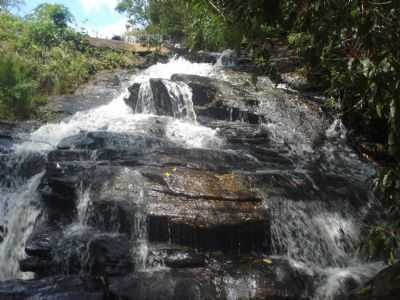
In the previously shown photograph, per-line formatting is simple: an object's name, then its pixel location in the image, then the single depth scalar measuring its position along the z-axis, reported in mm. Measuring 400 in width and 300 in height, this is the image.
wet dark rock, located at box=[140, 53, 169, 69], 18625
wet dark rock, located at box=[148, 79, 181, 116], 12225
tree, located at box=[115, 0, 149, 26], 26875
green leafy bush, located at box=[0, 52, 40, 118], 12156
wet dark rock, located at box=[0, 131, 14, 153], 9023
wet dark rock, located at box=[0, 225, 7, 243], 6864
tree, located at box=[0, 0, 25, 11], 20705
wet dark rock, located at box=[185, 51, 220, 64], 17016
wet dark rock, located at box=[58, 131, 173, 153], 8930
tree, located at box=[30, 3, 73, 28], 19734
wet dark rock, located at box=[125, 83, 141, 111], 12922
